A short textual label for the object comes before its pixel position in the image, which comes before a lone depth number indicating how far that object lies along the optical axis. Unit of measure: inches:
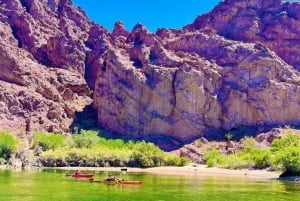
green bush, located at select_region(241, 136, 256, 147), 6338.6
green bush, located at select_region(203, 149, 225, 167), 5191.9
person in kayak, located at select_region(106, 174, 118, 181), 2953.0
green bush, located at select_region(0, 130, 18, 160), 5246.1
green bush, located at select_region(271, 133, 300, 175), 3499.0
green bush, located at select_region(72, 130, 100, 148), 5757.9
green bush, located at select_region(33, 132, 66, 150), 5802.2
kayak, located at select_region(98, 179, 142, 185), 2866.6
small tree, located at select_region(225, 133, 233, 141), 6754.9
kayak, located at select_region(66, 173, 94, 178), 3398.1
